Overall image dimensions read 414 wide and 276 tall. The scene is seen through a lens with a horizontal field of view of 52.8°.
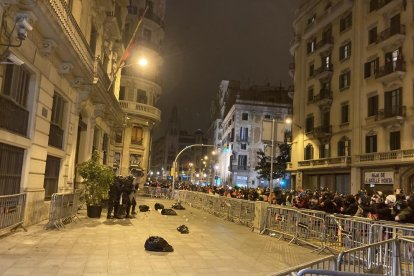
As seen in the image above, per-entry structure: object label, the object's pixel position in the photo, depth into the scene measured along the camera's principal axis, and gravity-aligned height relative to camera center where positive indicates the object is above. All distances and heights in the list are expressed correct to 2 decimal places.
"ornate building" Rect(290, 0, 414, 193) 30.84 +8.66
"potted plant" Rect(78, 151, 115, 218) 16.59 -0.09
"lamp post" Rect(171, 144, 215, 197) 39.94 +1.31
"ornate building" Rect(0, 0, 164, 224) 11.42 +3.13
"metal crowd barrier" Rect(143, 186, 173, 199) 40.62 -0.82
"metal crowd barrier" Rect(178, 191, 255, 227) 17.38 -0.97
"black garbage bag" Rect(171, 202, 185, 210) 26.13 -1.36
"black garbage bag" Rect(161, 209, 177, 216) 21.11 -1.41
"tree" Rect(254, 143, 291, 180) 57.67 +3.68
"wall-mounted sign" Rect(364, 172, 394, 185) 30.75 +1.43
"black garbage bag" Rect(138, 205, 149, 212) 22.06 -1.32
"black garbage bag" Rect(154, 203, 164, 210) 24.23 -1.31
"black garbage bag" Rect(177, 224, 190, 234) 14.26 -1.52
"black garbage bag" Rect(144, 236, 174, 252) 10.28 -1.50
